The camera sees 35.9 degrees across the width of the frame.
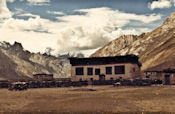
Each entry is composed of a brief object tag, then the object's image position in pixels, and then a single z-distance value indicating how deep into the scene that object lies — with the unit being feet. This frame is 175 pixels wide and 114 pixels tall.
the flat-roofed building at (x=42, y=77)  277.91
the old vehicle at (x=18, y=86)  160.59
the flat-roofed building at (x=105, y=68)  202.18
